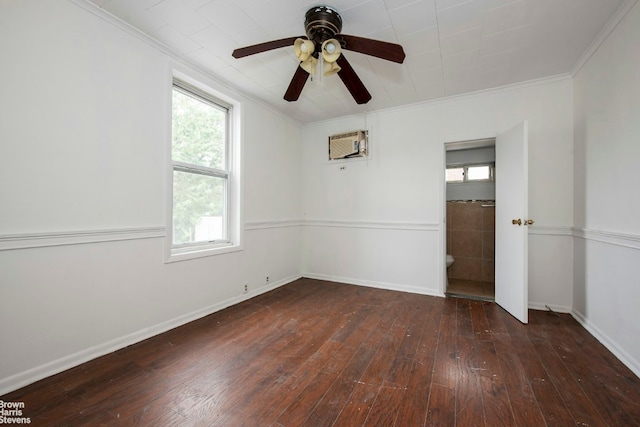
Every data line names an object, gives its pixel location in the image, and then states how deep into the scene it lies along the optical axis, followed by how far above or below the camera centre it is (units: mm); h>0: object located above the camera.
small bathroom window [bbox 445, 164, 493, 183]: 4148 +666
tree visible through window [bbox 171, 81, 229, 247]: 2561 +481
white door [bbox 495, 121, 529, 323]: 2502 -80
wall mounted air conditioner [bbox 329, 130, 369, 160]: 3756 +1014
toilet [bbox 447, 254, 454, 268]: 3956 -716
